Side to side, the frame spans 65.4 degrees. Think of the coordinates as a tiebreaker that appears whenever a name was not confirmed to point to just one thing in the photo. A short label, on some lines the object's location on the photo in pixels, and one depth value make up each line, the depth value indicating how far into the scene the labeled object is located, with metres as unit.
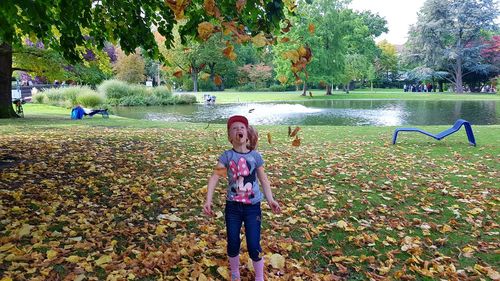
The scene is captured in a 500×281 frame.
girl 3.02
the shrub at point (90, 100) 26.55
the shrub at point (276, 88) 62.60
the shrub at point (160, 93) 36.36
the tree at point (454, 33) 52.53
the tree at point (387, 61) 70.75
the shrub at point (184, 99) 36.50
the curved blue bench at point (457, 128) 9.98
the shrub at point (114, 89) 34.62
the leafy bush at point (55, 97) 29.60
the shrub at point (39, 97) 32.22
